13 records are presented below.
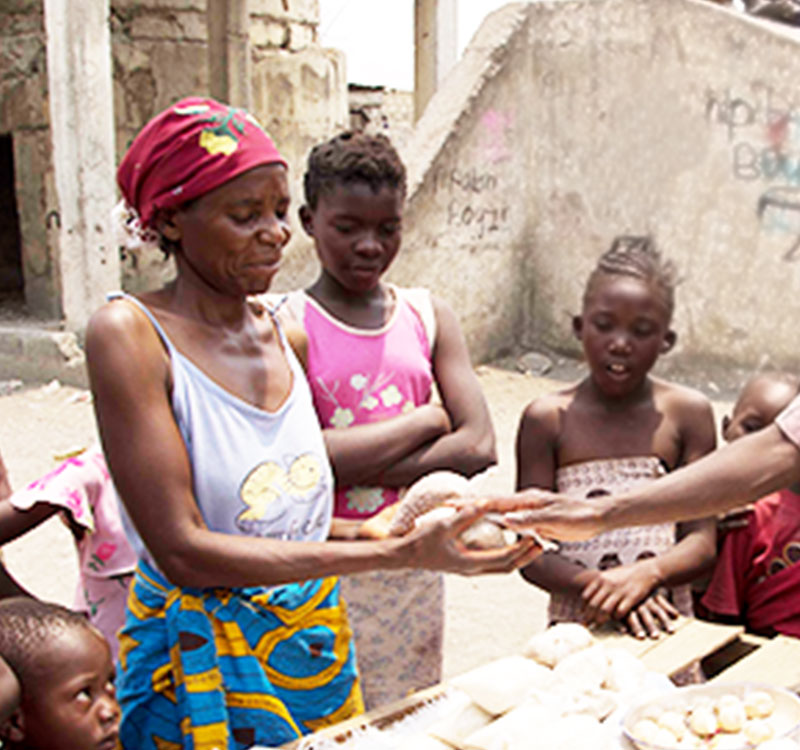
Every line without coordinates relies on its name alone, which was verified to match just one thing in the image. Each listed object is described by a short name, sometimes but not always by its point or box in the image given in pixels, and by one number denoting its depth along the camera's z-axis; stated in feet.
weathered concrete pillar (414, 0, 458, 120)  39.81
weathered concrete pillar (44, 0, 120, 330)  26.30
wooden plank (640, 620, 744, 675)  6.43
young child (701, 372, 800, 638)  7.85
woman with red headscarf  5.33
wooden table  5.79
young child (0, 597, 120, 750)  5.30
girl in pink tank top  7.82
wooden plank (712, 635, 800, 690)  6.13
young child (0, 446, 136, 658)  7.28
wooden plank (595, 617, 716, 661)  6.72
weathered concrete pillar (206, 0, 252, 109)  33.55
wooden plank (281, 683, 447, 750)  5.53
